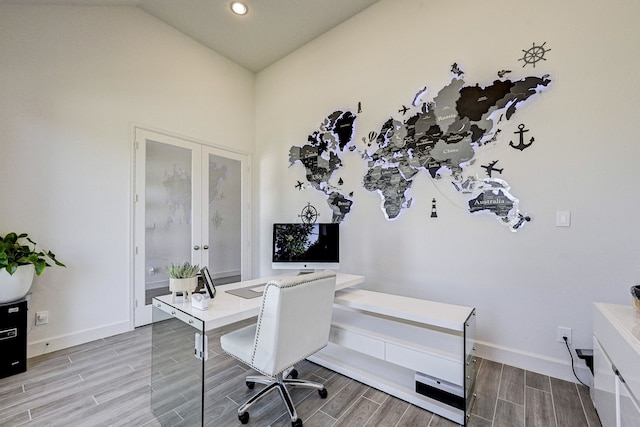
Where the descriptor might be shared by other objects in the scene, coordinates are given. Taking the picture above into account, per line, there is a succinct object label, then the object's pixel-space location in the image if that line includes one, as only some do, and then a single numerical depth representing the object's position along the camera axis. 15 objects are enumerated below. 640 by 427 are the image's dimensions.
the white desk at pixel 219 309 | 1.49
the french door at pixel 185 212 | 3.34
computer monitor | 2.76
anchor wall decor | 2.32
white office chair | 1.45
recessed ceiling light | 3.23
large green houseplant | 2.20
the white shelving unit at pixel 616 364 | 1.18
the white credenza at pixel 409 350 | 1.71
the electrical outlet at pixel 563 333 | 2.14
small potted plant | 1.73
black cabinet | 2.19
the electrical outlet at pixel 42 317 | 2.61
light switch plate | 2.16
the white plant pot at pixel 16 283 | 2.20
